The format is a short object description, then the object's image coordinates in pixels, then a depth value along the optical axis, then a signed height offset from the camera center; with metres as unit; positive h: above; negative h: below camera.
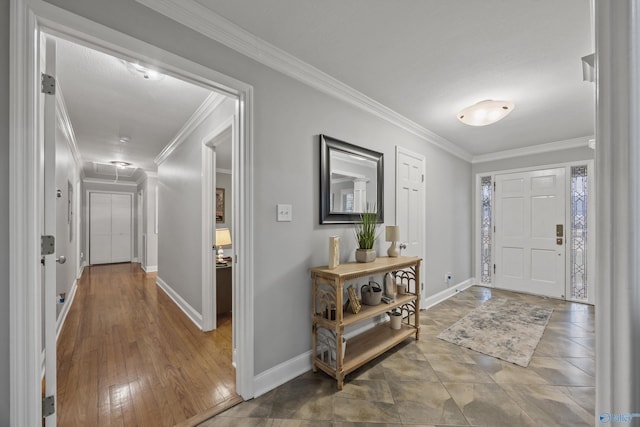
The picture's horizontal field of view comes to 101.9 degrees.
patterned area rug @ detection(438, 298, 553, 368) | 2.34 -1.25
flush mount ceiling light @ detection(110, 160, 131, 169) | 4.97 +0.99
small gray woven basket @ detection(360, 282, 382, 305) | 2.24 -0.71
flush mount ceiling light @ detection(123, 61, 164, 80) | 1.90 +1.08
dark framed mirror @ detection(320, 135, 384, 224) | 2.18 +0.30
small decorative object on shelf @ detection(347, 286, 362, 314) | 2.06 -0.71
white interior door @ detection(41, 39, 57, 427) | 1.17 -0.05
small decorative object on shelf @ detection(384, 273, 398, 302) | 2.42 -0.70
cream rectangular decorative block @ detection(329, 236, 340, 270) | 2.02 -0.29
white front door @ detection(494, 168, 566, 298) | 3.91 -0.31
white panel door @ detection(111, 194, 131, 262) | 6.96 -0.38
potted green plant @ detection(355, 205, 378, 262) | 2.31 -0.26
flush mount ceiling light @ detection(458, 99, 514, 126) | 2.35 +0.94
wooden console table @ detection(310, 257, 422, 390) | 1.82 -0.81
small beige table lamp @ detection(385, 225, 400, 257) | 2.55 -0.21
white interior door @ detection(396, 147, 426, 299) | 3.03 +0.15
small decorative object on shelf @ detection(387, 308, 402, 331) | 2.49 -1.03
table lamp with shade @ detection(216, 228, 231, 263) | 3.31 -0.32
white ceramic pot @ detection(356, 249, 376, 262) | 2.30 -0.38
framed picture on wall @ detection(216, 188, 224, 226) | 5.35 +0.21
